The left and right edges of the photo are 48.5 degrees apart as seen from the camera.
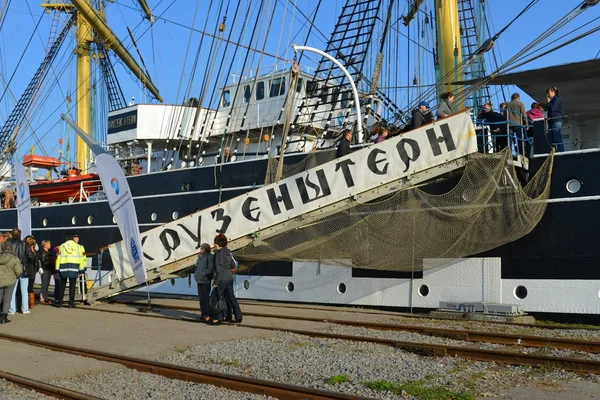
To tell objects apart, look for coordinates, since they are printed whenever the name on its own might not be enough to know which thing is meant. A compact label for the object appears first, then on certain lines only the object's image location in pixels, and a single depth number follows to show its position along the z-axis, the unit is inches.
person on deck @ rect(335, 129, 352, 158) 442.9
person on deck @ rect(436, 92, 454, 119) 425.1
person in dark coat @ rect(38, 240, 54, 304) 512.1
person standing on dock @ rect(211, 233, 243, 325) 374.9
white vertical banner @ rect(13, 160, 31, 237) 546.3
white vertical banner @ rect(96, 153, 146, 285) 425.7
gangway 390.6
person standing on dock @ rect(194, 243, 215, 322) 389.1
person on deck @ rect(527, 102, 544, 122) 430.6
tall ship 397.1
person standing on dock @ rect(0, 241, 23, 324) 395.5
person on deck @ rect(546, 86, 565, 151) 402.9
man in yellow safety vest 486.3
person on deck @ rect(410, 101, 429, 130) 419.9
